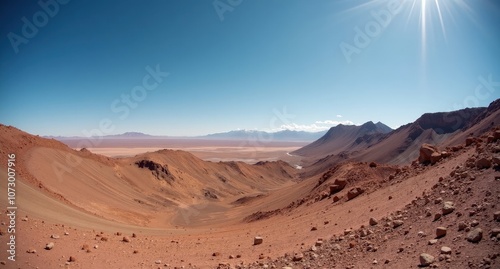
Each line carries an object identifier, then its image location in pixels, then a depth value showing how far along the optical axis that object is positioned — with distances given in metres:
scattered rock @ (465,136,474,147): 11.31
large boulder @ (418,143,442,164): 12.27
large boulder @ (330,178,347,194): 16.96
